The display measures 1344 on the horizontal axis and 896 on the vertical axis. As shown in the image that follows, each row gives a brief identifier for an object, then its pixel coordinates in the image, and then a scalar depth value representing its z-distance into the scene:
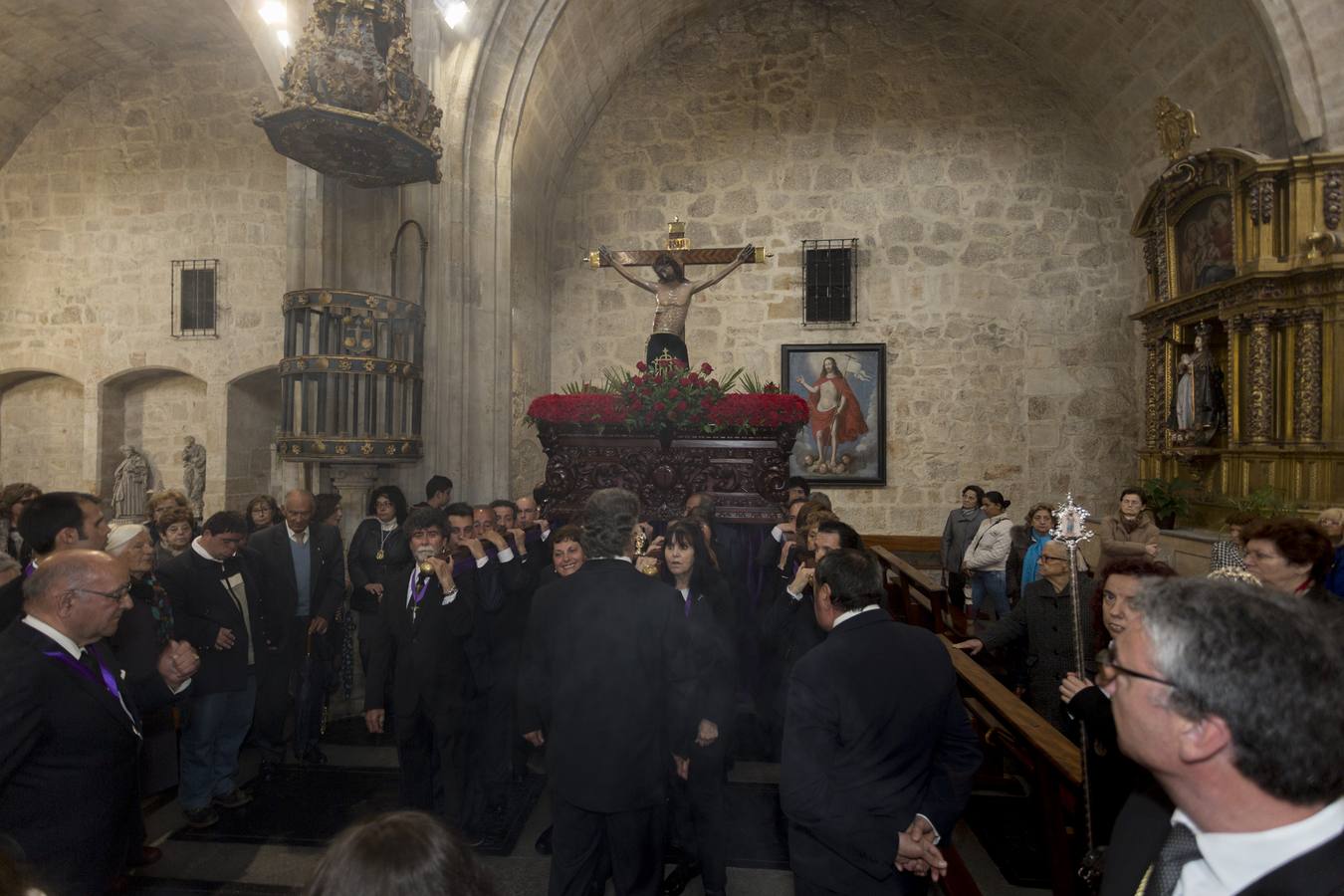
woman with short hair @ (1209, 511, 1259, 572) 3.69
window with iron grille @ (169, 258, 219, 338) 10.97
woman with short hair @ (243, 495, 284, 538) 5.55
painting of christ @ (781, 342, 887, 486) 10.71
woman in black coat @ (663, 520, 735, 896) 3.04
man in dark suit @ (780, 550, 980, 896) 2.12
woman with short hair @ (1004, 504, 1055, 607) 5.90
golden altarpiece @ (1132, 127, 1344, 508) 7.53
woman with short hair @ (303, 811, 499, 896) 1.01
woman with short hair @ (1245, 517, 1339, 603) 2.98
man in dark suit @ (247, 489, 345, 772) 4.46
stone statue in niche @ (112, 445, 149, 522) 10.87
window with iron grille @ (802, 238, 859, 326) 10.82
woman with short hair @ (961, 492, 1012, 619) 7.15
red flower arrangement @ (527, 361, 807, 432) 5.77
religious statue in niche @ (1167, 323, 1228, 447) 8.62
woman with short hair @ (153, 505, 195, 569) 4.23
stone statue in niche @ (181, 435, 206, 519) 11.05
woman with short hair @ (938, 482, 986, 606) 8.40
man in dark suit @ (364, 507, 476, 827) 3.61
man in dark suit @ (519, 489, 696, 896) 2.58
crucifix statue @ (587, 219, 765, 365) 6.86
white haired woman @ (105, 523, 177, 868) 3.17
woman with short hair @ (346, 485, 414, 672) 5.12
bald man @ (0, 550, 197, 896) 2.15
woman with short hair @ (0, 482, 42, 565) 5.36
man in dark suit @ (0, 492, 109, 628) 3.16
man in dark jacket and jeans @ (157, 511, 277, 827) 3.91
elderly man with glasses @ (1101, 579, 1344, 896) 1.06
